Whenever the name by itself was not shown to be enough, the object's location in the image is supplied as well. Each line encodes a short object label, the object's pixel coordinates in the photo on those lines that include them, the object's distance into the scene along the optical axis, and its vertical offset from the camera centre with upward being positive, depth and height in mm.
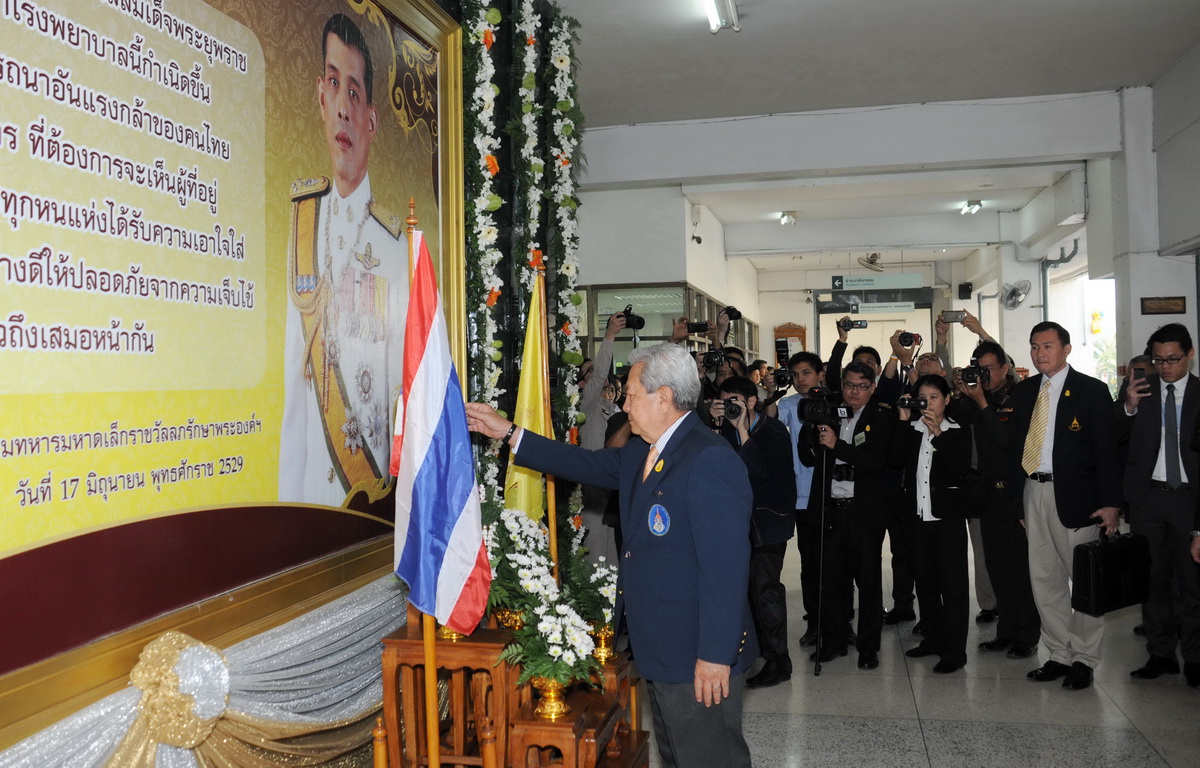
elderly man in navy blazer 2406 -487
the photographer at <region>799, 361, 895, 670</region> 4922 -673
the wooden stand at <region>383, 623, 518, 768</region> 2734 -860
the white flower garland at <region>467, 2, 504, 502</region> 3686 +638
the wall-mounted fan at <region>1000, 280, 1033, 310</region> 12398 +1100
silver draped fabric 1820 -701
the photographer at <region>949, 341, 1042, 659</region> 4875 -802
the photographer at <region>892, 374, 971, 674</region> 4789 -717
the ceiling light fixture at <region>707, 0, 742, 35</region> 5656 +2250
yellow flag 3463 -56
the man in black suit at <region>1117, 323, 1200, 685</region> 4523 -558
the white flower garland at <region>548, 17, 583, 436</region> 4367 +881
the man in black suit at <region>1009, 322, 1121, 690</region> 4551 -530
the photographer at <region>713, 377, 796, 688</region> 4582 -642
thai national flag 2361 -252
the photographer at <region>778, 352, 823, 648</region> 5211 -711
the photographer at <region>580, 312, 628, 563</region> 5355 -320
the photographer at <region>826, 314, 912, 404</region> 6680 +66
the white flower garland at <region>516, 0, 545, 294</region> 3982 +1055
